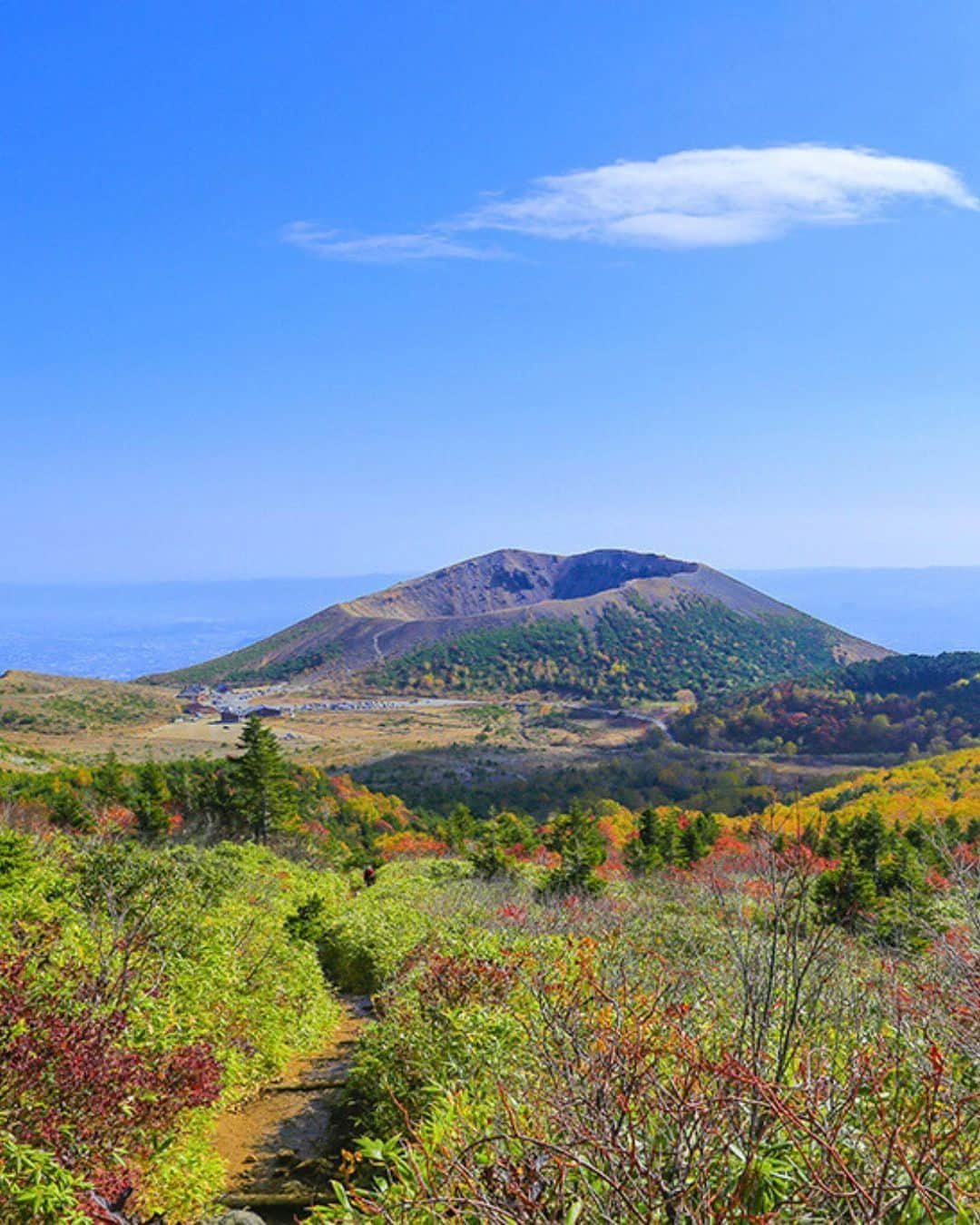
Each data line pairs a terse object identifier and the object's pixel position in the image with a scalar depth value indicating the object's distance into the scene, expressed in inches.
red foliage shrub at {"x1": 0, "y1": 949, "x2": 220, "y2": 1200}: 200.4
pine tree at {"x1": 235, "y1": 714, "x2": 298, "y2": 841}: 1162.6
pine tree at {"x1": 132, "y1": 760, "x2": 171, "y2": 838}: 1103.0
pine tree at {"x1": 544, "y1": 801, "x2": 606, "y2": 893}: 865.0
